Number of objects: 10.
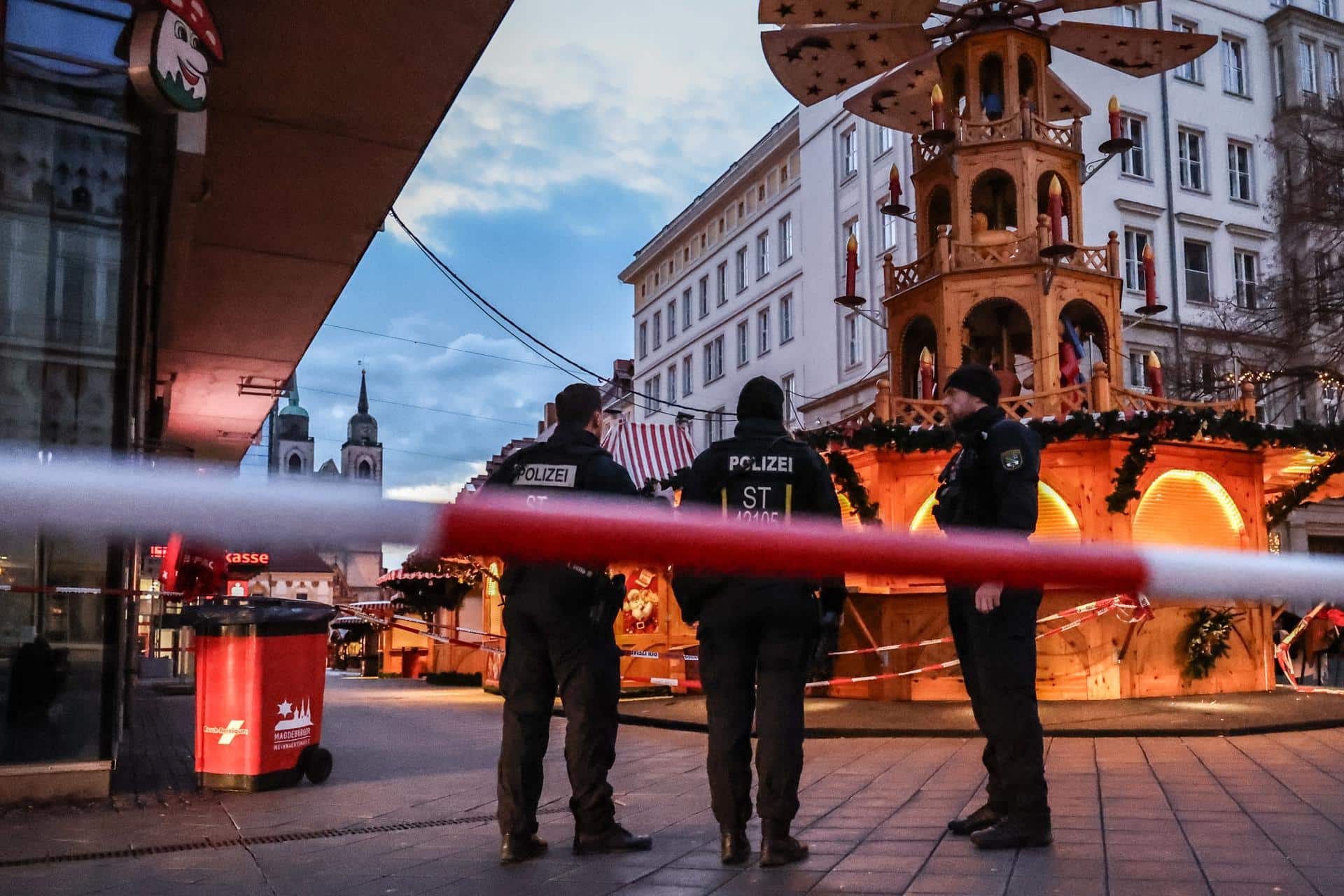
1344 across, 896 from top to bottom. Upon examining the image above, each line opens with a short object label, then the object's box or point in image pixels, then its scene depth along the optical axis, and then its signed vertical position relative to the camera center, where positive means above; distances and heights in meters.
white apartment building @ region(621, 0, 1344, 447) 33.91 +11.45
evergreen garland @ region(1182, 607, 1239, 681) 14.48 -1.03
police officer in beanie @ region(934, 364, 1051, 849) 5.29 -0.28
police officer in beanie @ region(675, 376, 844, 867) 4.97 -0.33
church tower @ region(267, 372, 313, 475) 124.12 +13.82
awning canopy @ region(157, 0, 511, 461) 8.05 +3.53
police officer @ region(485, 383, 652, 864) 5.23 -0.45
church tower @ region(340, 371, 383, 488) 146.62 +15.04
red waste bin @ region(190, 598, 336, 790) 7.79 -0.86
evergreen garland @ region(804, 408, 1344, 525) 13.76 +1.50
